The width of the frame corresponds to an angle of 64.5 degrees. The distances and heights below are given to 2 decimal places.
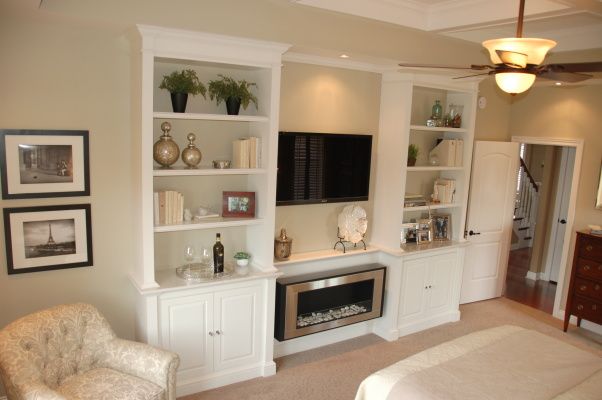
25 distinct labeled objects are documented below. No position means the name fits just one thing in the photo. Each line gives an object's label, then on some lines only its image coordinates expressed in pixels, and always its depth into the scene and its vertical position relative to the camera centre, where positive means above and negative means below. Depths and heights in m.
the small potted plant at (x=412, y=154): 4.68 -0.14
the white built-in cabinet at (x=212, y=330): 3.38 -1.47
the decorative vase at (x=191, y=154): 3.39 -0.17
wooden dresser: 4.59 -1.29
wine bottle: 3.59 -0.93
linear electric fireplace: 3.94 -1.47
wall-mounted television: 3.96 -0.28
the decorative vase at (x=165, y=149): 3.29 -0.14
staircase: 8.20 -1.07
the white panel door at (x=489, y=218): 5.41 -0.86
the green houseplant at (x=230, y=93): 3.45 +0.28
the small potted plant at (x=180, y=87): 3.23 +0.29
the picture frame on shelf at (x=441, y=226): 5.15 -0.92
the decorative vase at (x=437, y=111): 4.81 +0.30
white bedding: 2.48 -1.27
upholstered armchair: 2.48 -1.33
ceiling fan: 2.22 +0.40
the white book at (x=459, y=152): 4.99 -0.11
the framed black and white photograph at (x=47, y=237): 3.05 -0.75
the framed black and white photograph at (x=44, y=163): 2.98 -0.25
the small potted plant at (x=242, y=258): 3.69 -0.97
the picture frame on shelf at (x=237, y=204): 3.69 -0.55
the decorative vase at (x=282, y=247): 3.98 -0.93
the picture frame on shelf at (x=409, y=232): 4.82 -0.94
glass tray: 3.48 -1.05
